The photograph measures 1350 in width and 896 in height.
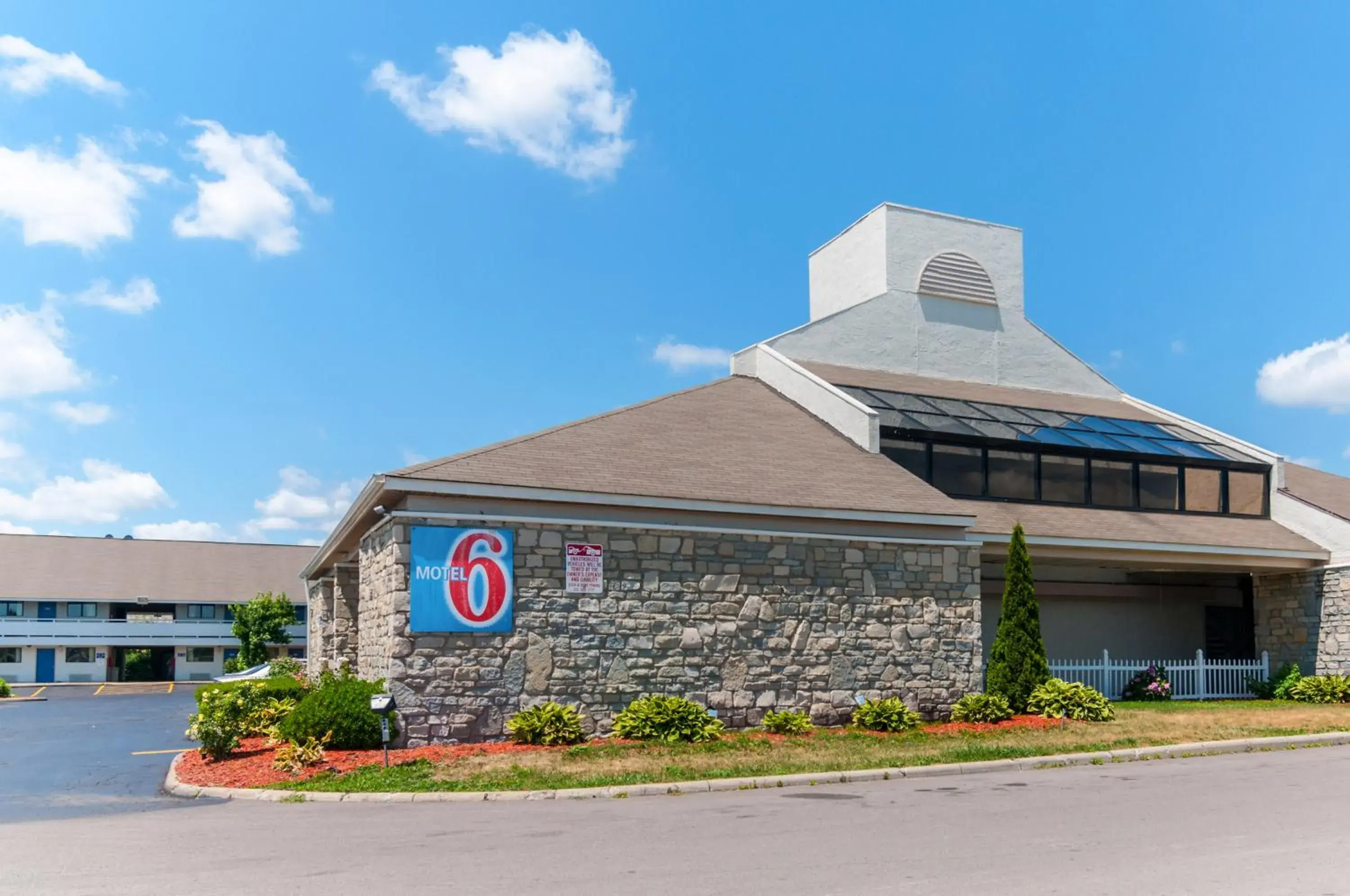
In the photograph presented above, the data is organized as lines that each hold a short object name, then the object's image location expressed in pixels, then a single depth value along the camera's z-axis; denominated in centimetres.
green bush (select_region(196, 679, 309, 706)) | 2012
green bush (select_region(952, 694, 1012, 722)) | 1855
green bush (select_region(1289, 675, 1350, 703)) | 2261
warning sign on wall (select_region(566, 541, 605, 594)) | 1681
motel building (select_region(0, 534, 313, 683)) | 5106
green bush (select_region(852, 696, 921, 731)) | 1784
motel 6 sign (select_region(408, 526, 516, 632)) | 1589
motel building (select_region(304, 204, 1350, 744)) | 1636
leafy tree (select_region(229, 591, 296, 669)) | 4984
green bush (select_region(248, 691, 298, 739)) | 1823
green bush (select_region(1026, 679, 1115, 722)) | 1883
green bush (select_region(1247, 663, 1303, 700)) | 2375
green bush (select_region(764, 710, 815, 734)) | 1734
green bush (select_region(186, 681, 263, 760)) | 1552
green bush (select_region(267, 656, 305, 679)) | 3369
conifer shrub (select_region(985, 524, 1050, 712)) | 1942
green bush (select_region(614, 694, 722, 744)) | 1614
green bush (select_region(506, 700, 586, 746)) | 1577
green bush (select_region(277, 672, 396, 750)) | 1532
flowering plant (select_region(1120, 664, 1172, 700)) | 2339
